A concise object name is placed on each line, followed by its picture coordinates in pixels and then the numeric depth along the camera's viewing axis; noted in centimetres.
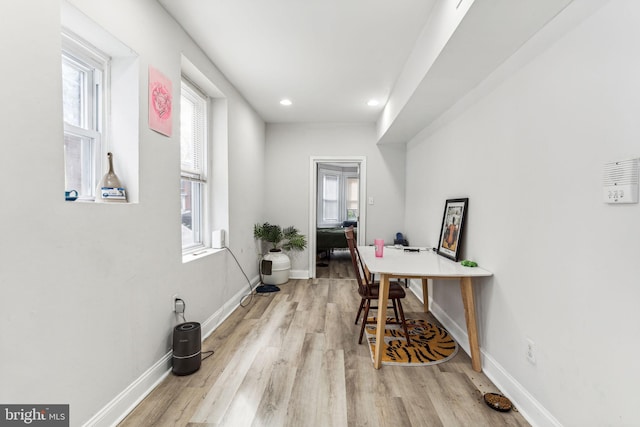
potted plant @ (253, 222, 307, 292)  426
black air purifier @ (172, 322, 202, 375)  199
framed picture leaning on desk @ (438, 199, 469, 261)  254
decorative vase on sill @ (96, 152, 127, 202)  164
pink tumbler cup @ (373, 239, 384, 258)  279
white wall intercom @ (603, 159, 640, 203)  112
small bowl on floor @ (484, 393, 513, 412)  170
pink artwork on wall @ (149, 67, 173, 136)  188
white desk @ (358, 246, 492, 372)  211
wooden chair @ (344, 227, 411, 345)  254
